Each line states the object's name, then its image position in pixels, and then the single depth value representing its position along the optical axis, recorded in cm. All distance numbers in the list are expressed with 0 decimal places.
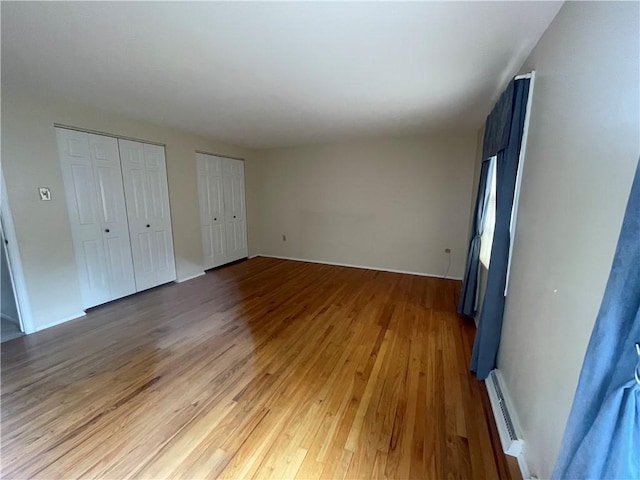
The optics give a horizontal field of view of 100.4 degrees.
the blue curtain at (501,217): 172
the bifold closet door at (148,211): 348
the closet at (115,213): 299
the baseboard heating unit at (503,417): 143
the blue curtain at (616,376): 60
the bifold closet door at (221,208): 461
